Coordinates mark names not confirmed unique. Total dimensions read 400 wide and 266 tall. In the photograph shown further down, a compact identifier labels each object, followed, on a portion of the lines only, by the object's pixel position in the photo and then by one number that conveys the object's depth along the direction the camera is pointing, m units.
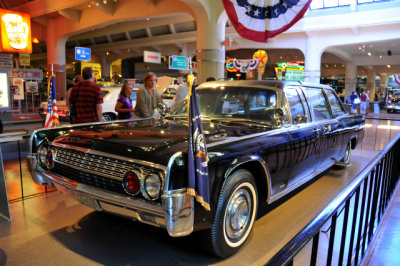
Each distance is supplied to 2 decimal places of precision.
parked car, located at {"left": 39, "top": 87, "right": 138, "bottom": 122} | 10.26
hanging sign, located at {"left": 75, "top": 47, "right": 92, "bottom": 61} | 18.26
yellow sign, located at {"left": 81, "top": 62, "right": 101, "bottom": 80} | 27.40
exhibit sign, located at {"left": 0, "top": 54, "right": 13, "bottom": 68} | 14.95
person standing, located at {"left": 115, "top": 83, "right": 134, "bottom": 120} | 6.38
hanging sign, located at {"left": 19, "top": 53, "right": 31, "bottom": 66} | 17.40
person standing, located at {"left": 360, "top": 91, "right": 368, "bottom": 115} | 21.97
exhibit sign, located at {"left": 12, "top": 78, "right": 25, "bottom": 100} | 14.38
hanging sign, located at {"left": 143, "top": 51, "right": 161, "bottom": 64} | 20.92
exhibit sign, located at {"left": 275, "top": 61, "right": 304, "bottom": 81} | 25.57
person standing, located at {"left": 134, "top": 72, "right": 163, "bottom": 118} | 6.09
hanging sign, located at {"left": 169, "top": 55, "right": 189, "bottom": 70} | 18.10
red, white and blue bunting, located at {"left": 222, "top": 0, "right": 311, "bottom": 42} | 5.87
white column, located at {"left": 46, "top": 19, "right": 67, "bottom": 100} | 18.94
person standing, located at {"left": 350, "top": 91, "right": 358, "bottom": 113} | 20.28
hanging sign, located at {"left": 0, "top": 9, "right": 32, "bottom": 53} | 12.23
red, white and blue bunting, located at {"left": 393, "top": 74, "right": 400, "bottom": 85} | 28.38
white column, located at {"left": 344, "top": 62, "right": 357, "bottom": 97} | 28.22
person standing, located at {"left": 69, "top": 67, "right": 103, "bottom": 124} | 5.27
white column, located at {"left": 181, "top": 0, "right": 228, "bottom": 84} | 10.30
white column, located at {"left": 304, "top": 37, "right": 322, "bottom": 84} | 19.67
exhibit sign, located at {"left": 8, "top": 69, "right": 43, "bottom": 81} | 15.24
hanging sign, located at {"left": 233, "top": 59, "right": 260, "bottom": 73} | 17.38
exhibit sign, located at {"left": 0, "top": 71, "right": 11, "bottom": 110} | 8.81
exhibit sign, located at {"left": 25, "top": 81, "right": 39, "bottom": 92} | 16.27
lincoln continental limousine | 2.50
